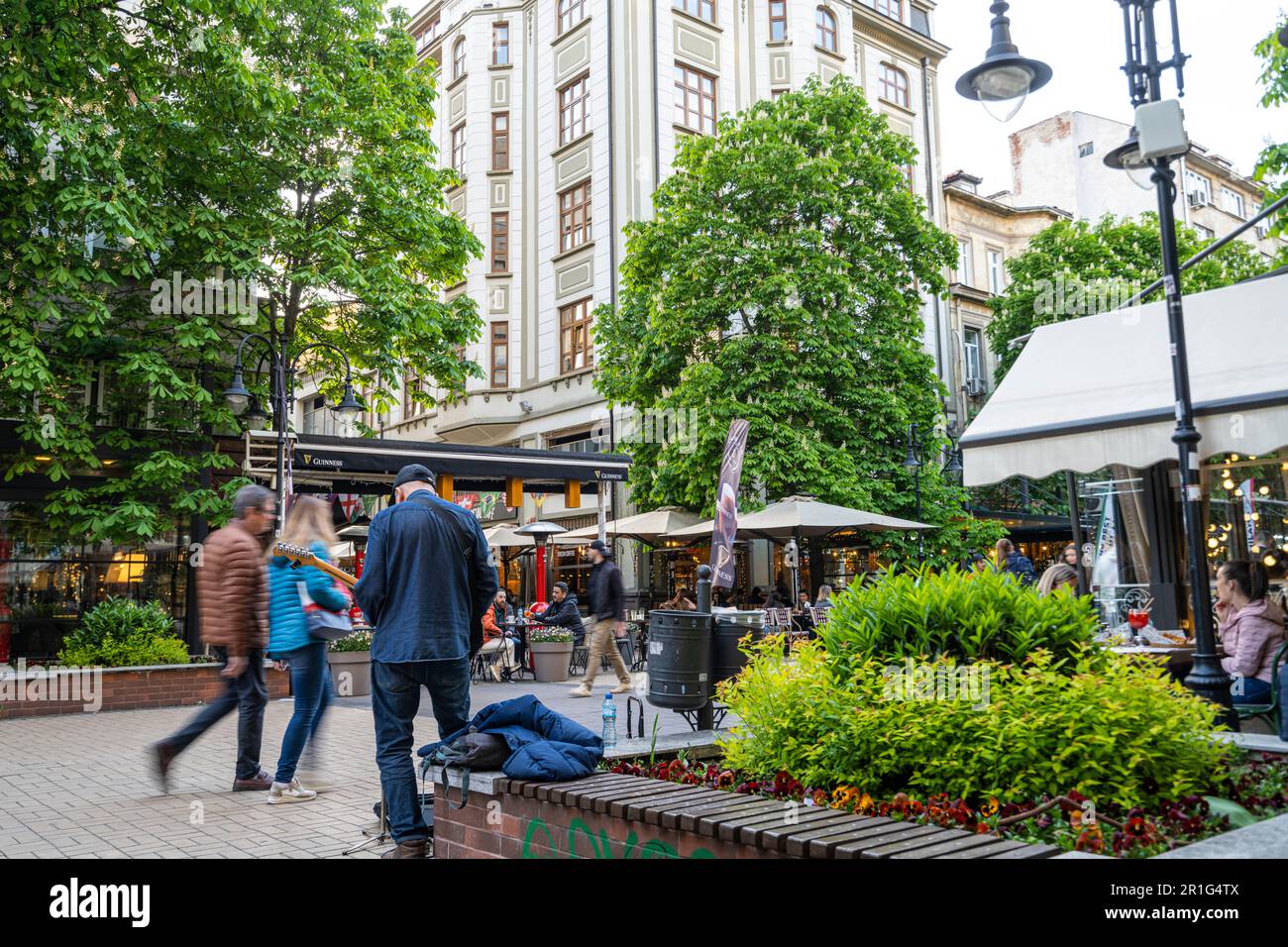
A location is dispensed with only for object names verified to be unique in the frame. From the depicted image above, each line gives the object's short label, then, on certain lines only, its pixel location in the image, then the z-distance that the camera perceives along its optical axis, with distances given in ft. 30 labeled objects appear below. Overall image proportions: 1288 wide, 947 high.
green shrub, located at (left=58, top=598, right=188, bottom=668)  45.70
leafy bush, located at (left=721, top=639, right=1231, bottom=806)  11.85
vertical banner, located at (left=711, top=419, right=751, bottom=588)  30.53
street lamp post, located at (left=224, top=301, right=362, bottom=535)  48.37
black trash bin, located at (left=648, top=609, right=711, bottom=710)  22.15
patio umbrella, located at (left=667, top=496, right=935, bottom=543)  64.28
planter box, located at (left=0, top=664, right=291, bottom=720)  42.80
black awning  61.98
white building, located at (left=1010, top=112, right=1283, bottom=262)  152.76
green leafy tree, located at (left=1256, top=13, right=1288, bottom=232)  37.11
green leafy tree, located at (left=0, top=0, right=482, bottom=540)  43.91
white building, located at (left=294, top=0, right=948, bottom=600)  102.53
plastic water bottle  19.29
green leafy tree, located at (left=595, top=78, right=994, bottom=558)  78.89
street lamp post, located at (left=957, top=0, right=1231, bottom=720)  19.94
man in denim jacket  16.80
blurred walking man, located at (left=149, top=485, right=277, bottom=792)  23.21
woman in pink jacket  23.39
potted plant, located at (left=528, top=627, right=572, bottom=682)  57.62
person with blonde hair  23.29
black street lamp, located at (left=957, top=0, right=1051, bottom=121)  26.40
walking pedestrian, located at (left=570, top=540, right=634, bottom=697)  46.16
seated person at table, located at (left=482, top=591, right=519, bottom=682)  57.62
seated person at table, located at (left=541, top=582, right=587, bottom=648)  58.49
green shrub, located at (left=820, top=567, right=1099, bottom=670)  13.88
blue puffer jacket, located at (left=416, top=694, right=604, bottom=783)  14.39
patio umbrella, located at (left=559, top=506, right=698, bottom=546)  72.79
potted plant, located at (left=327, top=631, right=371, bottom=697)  47.73
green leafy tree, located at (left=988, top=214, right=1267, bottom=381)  110.22
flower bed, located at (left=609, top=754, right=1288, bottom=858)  10.75
